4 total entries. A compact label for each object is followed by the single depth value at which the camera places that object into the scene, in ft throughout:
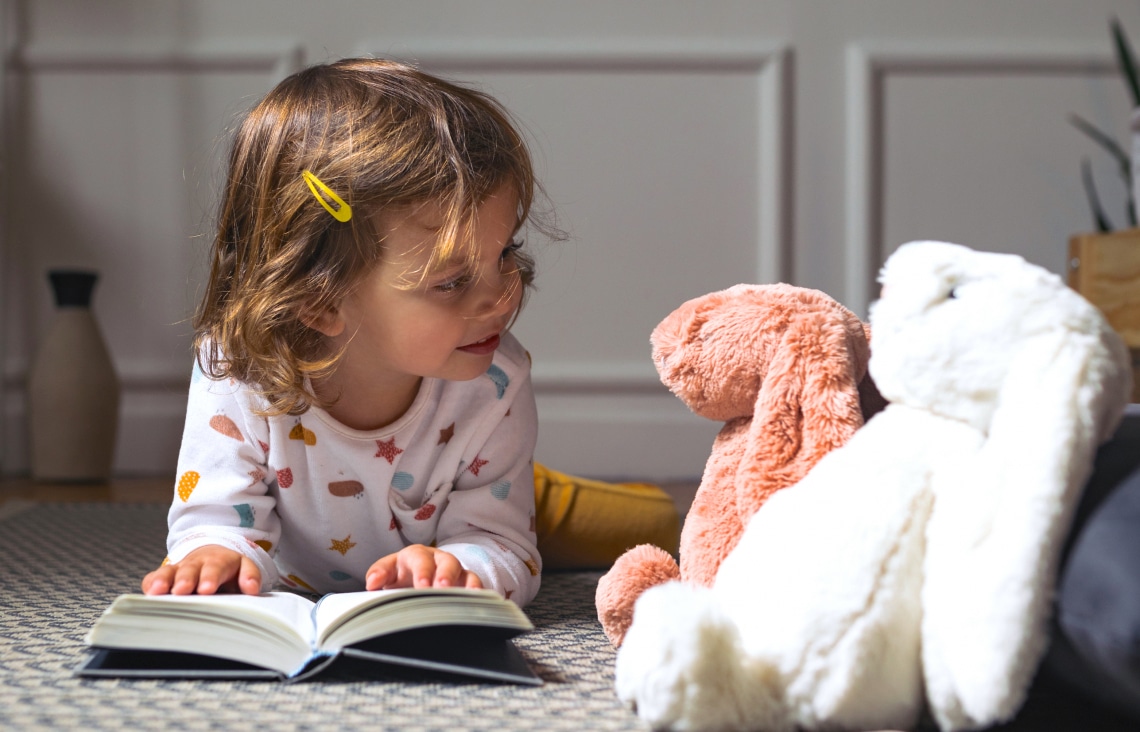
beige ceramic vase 8.52
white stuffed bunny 4.03
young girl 4.98
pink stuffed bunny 4.36
